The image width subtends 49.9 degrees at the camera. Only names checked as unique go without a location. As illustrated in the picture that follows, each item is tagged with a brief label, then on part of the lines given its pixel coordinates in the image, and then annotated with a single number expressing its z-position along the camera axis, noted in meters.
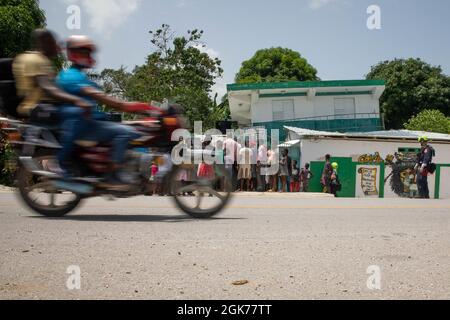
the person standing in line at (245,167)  12.14
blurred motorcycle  5.52
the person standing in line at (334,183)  18.20
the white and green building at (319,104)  32.97
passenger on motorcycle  5.24
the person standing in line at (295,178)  19.91
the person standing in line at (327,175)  18.11
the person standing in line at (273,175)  15.84
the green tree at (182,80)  32.31
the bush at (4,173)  11.83
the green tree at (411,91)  45.78
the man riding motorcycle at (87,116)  5.41
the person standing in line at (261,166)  14.58
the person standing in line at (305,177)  20.70
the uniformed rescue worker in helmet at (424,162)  15.17
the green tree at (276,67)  49.19
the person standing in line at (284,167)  17.16
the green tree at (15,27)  15.86
